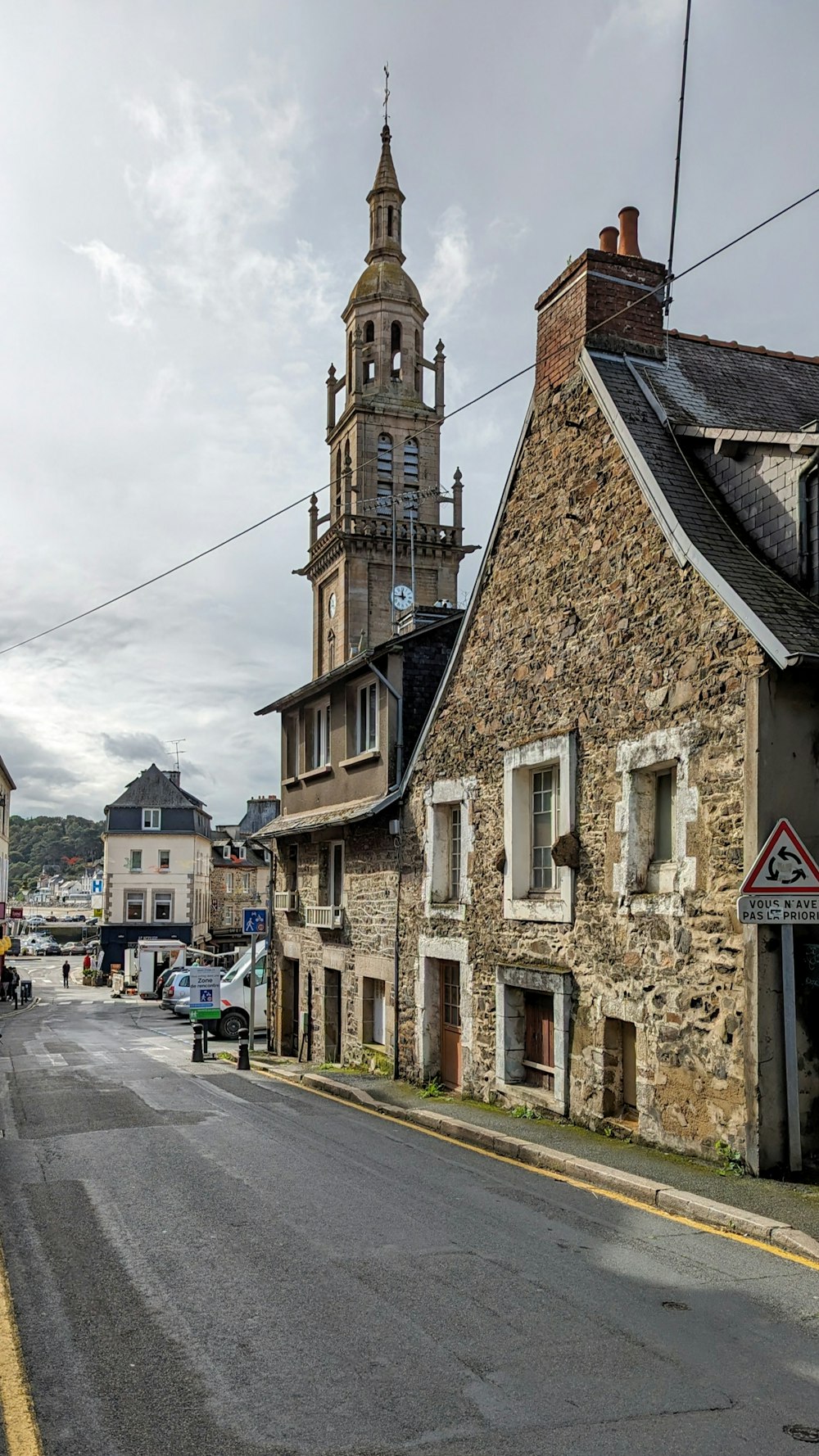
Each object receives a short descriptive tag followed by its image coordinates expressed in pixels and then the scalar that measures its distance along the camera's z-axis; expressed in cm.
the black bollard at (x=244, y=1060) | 1945
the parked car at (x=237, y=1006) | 2925
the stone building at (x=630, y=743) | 914
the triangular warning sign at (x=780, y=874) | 852
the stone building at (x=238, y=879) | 6850
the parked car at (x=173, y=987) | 3728
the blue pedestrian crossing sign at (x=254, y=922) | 2189
